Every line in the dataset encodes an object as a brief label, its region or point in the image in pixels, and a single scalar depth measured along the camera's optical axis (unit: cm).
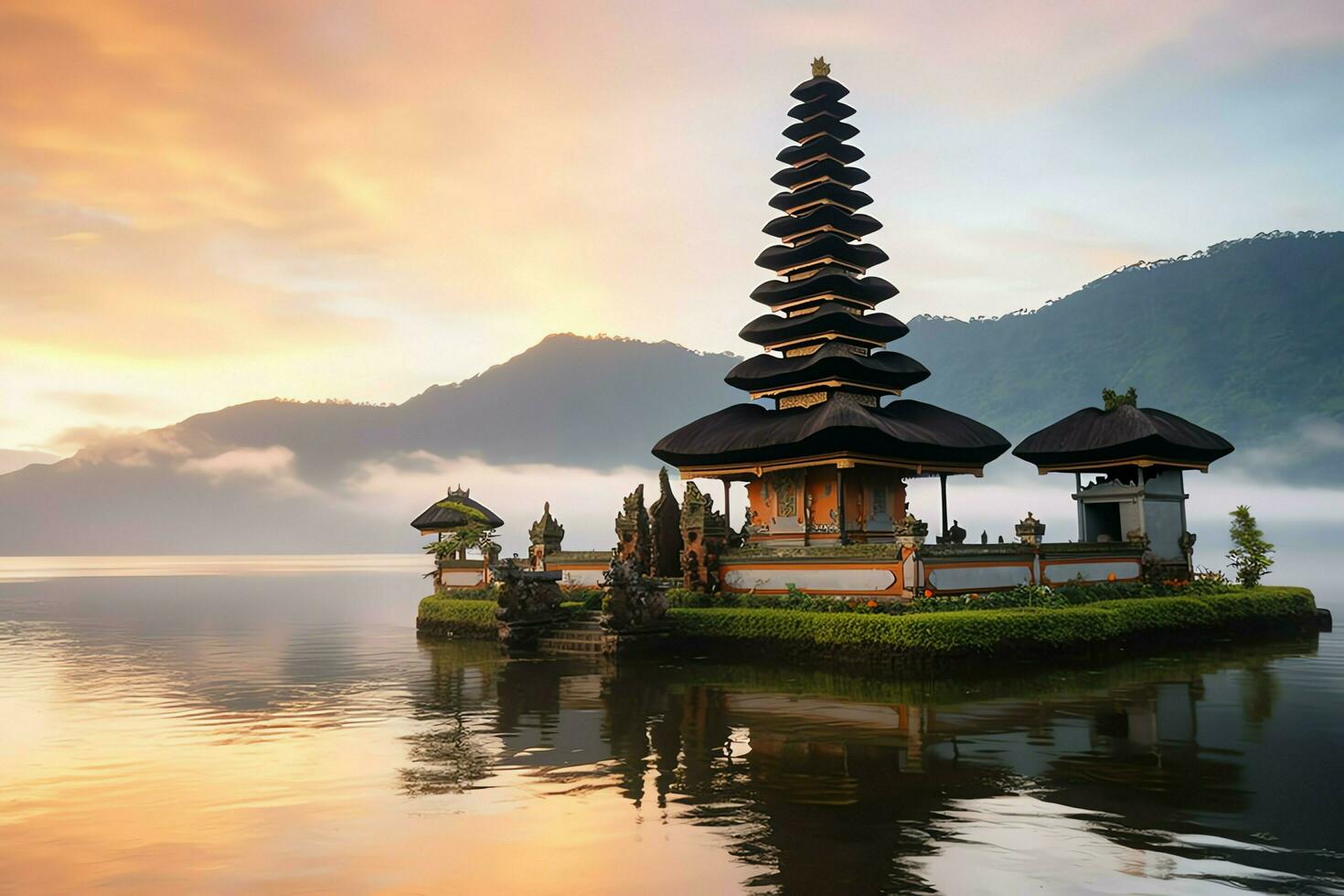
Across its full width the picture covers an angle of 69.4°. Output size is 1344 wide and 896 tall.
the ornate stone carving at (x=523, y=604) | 2614
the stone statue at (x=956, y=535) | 3419
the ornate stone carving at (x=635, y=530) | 2922
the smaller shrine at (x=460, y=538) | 3591
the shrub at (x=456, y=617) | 3183
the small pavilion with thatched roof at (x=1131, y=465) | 2984
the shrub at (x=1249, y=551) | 3234
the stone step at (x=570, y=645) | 2582
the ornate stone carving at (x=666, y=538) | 2933
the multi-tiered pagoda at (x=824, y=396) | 2925
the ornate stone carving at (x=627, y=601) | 2431
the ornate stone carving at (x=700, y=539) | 2742
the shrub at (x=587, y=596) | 2925
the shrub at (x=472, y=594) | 3381
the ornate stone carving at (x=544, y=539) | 3324
